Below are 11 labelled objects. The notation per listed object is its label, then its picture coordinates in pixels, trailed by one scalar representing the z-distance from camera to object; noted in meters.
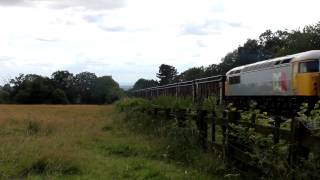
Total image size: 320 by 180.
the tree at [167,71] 88.17
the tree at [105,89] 87.73
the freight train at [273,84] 19.26
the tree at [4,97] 82.87
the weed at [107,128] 16.23
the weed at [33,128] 14.61
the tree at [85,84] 92.28
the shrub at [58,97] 81.15
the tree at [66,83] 89.18
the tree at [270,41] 81.50
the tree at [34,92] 79.87
